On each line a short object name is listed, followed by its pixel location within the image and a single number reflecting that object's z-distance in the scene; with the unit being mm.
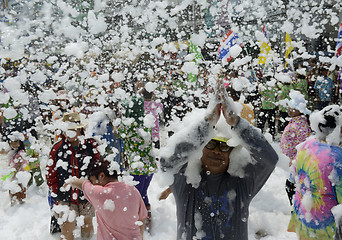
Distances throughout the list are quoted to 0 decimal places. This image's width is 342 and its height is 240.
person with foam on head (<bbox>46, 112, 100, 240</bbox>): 3008
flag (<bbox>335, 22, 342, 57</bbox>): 4918
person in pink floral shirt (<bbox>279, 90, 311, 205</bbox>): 3604
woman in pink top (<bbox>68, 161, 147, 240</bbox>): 2314
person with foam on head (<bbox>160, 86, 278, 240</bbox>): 1784
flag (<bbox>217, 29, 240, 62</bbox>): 5645
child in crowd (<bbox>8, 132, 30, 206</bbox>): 4293
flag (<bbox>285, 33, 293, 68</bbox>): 6648
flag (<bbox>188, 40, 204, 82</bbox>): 5616
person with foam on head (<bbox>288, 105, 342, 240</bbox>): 2135
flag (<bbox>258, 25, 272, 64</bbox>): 6141
